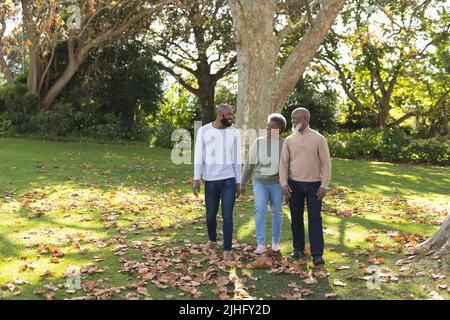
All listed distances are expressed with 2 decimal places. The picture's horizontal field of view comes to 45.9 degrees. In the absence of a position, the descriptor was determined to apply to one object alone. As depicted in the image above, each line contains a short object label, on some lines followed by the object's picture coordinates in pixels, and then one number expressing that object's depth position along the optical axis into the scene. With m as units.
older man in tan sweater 6.70
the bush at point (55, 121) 24.19
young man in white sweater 6.87
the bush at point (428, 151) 23.62
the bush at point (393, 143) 24.17
